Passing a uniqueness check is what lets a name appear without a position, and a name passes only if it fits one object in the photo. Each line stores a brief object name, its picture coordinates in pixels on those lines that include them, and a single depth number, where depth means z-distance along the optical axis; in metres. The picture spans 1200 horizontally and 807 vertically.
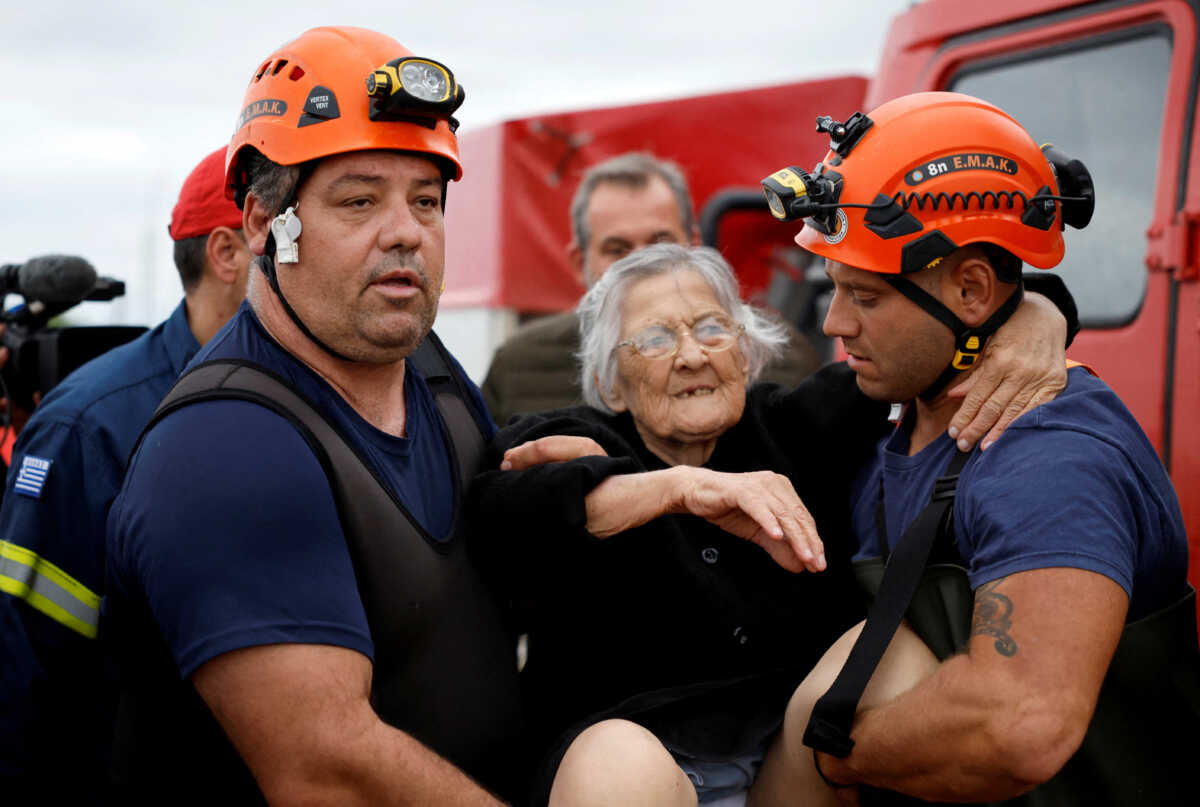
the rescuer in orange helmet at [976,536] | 2.04
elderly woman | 2.41
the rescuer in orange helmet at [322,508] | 2.00
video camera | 3.83
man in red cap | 2.99
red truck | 3.30
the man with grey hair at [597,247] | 4.63
